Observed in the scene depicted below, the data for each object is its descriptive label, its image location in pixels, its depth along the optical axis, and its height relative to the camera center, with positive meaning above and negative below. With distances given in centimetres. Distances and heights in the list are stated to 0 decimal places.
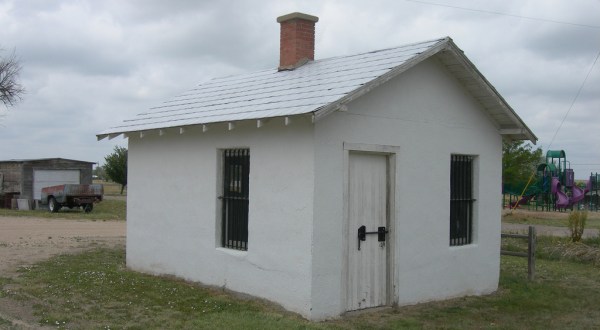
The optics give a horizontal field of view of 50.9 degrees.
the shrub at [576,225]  1816 -108
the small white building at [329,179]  880 +9
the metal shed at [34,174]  3528 +44
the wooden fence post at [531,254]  1276 -135
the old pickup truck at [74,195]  3197 -68
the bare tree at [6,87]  4162 +627
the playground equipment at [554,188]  3797 -2
